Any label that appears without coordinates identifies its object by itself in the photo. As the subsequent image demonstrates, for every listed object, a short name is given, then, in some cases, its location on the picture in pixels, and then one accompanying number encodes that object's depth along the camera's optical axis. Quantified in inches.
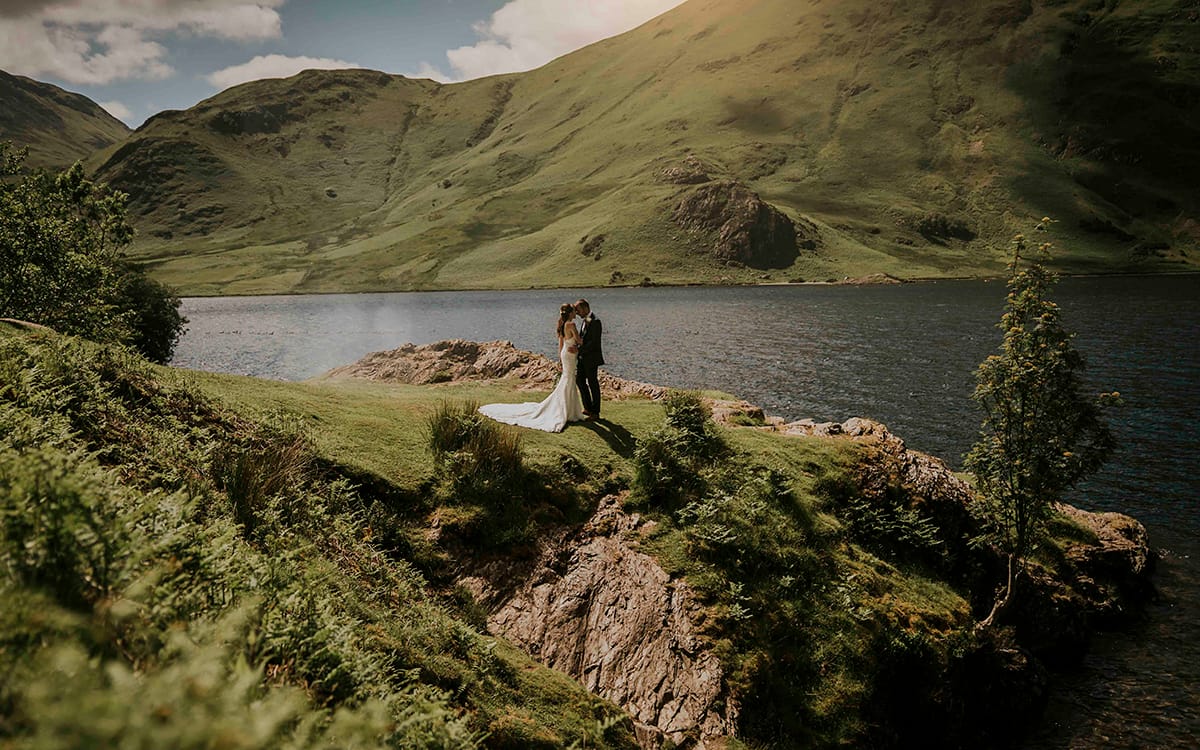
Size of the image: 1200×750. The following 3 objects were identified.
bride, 759.7
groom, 769.9
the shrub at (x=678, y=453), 636.1
